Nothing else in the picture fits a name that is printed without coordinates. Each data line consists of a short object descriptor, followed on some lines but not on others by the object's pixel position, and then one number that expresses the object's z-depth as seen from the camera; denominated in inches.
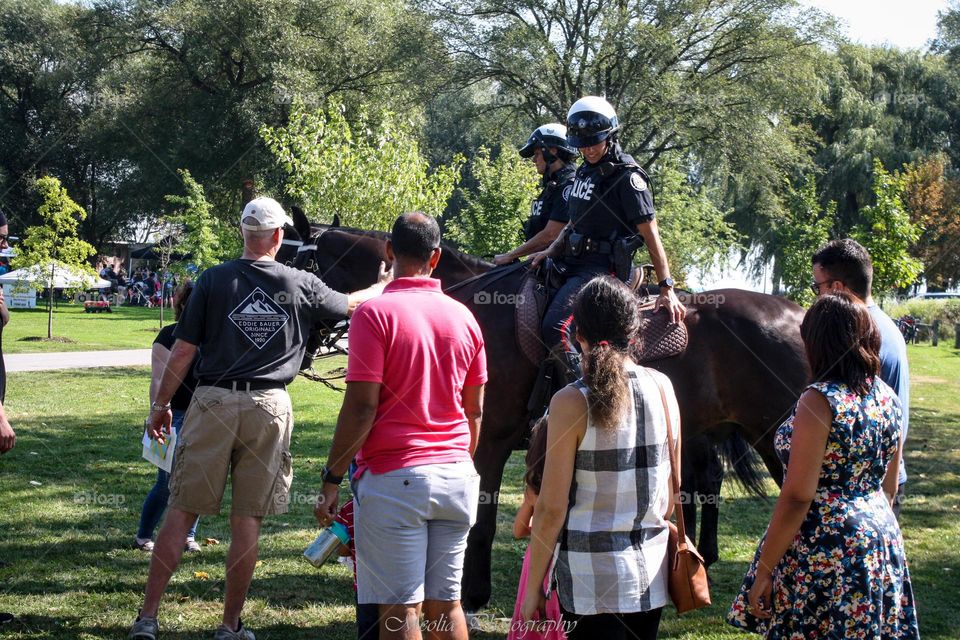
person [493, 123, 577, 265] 243.1
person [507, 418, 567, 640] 122.5
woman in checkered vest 120.4
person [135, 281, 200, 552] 238.8
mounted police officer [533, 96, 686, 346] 218.2
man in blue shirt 165.6
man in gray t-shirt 187.0
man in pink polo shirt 138.8
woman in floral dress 128.0
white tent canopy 1024.7
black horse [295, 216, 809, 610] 229.0
